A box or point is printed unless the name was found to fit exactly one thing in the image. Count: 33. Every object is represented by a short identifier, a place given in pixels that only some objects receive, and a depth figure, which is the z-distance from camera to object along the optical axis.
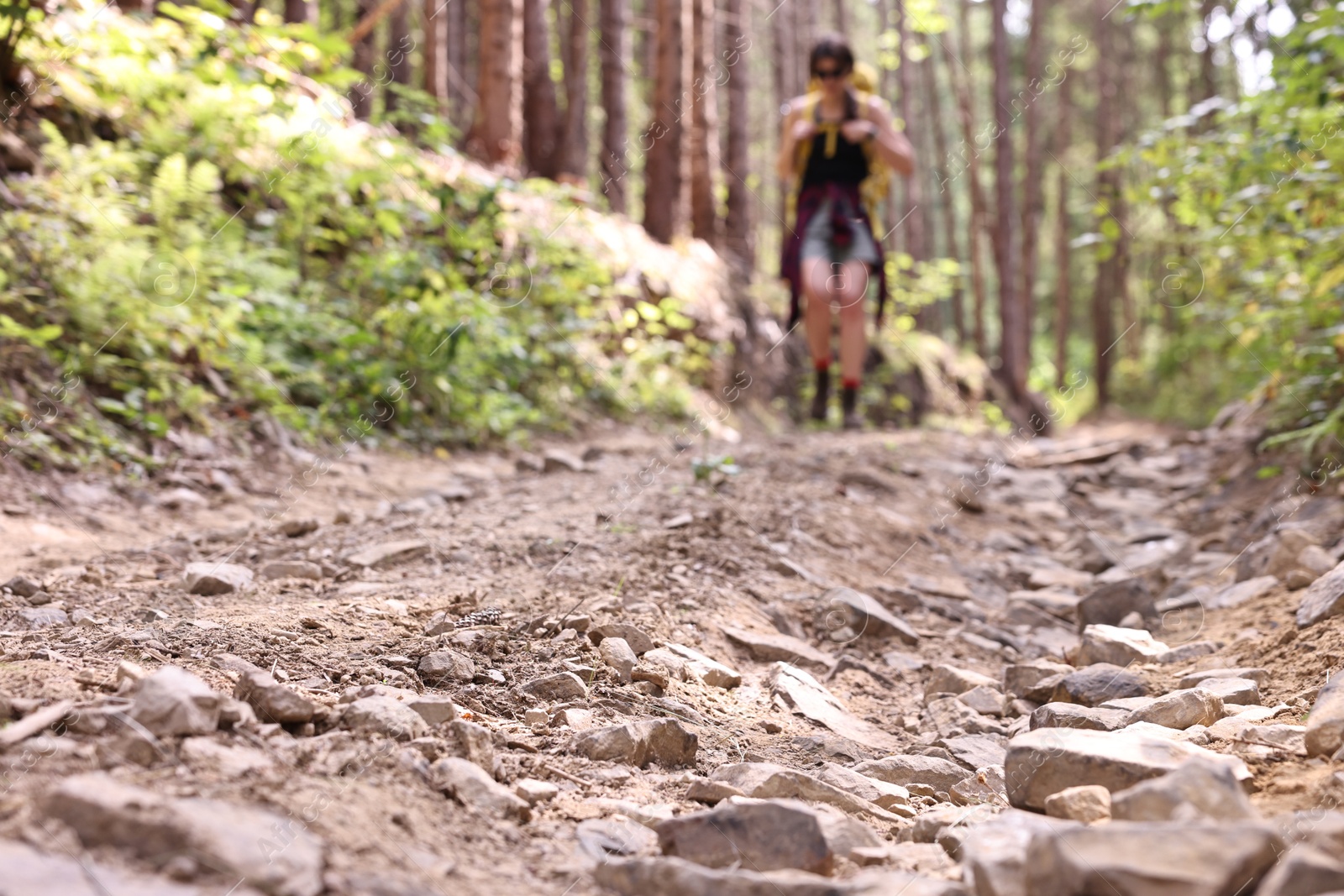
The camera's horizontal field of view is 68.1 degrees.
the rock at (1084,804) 1.71
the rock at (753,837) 1.61
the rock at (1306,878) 1.21
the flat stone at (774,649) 2.94
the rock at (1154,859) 1.27
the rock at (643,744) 2.06
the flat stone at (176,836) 1.31
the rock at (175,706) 1.62
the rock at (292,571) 3.14
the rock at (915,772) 2.15
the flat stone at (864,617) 3.28
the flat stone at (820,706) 2.50
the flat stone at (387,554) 3.30
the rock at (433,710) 1.95
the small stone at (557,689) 2.30
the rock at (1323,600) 2.70
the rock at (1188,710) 2.24
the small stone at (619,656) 2.47
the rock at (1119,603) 3.48
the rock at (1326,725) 1.86
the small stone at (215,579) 2.90
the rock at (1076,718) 2.24
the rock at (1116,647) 2.99
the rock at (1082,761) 1.79
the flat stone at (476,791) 1.72
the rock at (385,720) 1.83
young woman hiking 6.19
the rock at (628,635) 2.64
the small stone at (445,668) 2.28
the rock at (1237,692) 2.40
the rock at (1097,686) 2.58
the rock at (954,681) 2.83
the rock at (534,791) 1.81
